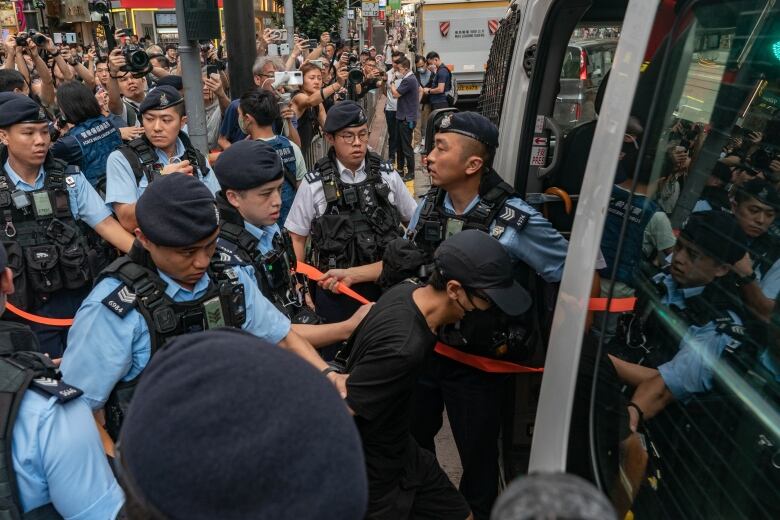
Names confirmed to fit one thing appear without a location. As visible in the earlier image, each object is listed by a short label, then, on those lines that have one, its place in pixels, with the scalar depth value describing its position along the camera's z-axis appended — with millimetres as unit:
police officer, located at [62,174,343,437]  2207
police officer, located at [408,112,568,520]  3117
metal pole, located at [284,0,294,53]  13523
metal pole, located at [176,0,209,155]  5109
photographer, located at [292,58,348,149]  7012
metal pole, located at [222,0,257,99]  6938
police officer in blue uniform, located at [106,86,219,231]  4082
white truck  17438
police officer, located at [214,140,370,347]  3355
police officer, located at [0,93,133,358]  3736
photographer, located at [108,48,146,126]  6082
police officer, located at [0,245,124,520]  1709
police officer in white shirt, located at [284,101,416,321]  4199
